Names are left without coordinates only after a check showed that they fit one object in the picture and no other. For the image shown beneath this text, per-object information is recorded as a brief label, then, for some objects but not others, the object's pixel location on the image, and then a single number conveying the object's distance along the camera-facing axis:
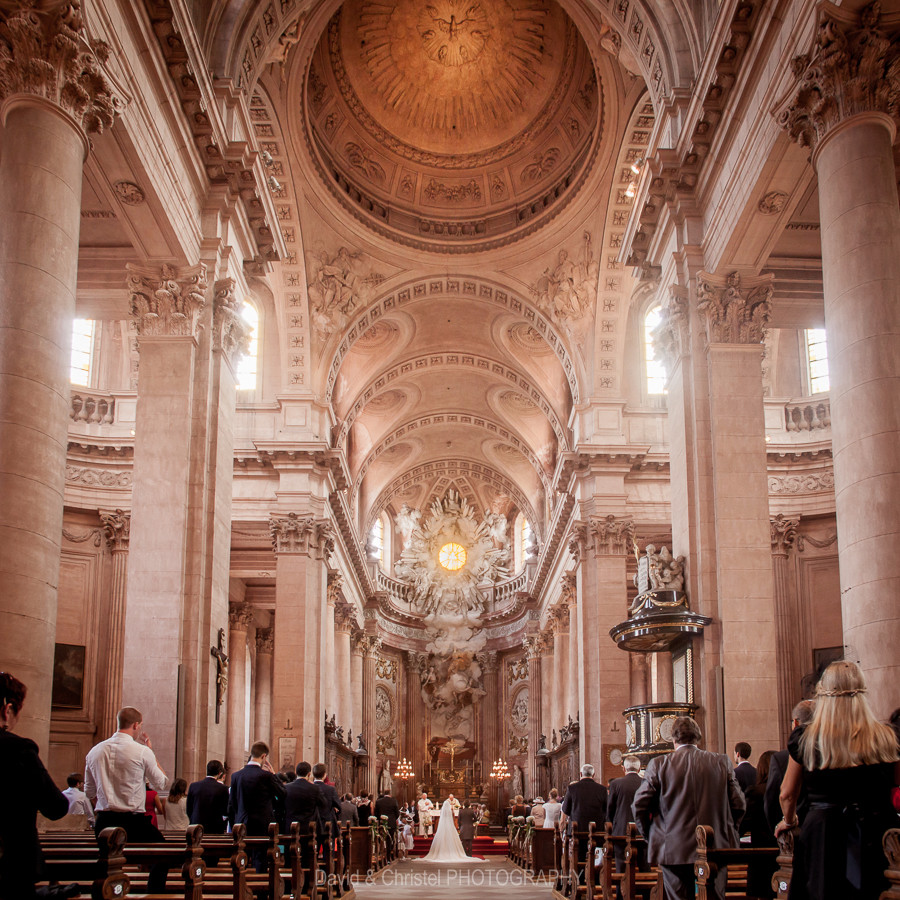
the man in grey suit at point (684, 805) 7.66
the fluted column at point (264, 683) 35.12
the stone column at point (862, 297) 9.31
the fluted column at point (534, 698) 41.45
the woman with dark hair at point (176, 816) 11.60
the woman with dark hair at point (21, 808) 4.81
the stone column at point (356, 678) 40.46
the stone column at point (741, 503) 13.96
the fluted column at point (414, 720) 48.62
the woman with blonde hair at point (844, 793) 4.86
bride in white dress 27.36
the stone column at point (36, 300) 8.92
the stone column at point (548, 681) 39.19
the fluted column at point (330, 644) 30.58
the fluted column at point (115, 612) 23.55
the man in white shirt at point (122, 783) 8.46
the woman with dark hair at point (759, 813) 8.82
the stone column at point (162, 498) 13.70
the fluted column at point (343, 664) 35.22
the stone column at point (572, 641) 30.22
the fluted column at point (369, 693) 42.12
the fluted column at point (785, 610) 24.86
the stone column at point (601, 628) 24.31
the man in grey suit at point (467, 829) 29.22
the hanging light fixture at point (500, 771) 45.66
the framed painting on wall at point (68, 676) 23.33
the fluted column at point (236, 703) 32.19
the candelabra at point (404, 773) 46.69
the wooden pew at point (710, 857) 6.52
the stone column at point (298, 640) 24.92
